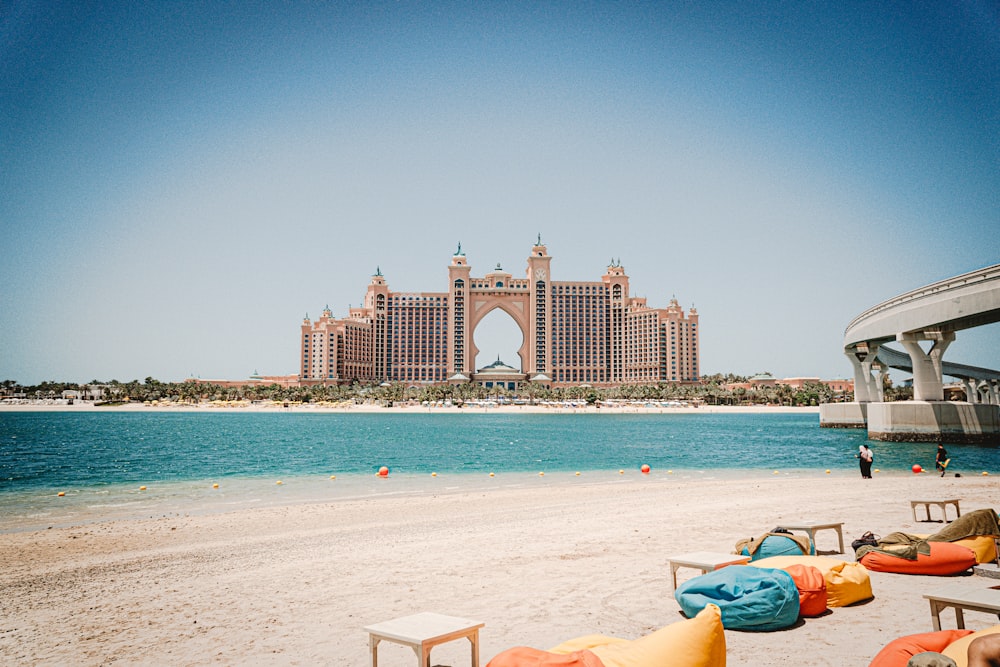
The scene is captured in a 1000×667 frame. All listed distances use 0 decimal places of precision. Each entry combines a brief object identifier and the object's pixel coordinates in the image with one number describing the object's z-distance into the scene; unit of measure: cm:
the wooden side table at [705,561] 666
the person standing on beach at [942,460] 1997
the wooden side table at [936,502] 1074
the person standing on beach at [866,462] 1933
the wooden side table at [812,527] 830
